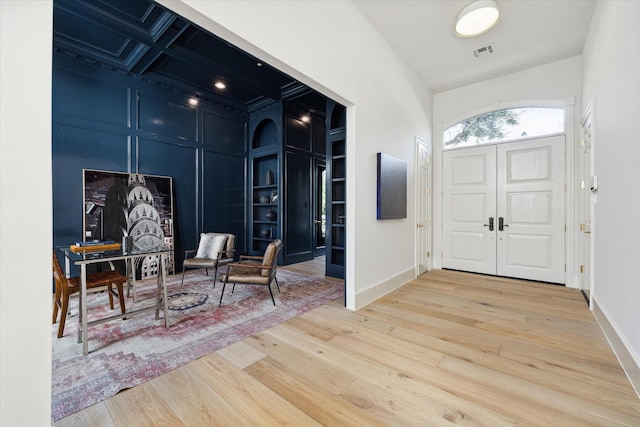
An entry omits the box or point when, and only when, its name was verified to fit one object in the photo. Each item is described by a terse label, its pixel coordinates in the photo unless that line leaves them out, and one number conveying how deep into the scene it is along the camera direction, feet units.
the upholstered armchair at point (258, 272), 10.46
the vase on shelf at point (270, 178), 19.29
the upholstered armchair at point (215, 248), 13.63
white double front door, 13.99
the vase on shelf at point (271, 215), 18.99
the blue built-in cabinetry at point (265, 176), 18.72
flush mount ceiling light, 9.66
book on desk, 8.55
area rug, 6.00
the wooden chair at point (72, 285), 8.01
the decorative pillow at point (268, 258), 10.66
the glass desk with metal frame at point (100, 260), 7.14
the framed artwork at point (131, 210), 13.08
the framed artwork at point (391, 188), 11.39
